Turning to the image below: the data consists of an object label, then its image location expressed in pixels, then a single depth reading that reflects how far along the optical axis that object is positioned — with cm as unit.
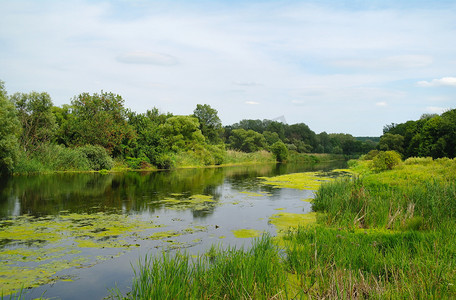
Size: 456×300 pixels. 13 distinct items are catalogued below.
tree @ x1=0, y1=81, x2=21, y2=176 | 1930
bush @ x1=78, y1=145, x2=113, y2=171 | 2680
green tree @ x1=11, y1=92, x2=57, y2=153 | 2473
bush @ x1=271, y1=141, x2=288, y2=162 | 6022
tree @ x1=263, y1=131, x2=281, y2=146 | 7200
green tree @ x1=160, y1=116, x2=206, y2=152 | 3809
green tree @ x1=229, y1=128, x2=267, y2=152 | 6162
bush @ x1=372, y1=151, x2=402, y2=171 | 2427
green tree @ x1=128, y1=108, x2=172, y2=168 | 3198
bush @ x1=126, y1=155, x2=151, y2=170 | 3064
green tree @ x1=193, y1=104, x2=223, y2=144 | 4834
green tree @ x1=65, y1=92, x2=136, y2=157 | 2872
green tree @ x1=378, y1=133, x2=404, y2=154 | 4944
